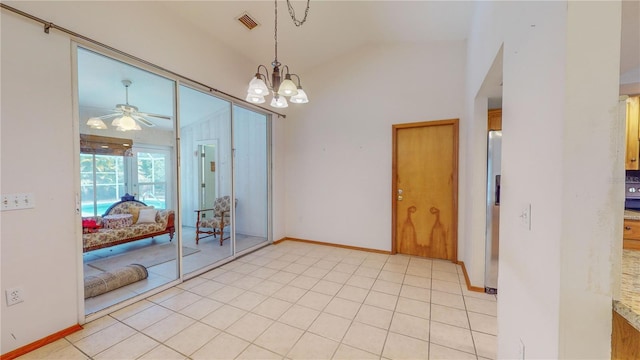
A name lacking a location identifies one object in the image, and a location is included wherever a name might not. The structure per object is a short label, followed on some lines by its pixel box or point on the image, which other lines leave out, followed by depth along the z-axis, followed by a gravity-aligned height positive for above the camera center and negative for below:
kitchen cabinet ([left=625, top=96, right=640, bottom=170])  2.28 +0.40
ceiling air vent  2.84 +1.95
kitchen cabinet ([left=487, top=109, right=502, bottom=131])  2.54 +0.62
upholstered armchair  3.96 -0.74
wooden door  3.36 -0.19
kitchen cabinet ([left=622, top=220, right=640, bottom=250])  1.77 -0.44
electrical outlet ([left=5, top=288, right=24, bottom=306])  1.61 -0.85
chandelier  1.99 +0.76
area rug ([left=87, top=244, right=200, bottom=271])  2.90 -1.17
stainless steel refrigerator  2.50 -0.39
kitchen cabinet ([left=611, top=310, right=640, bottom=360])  0.70 -0.51
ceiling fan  2.29 +0.63
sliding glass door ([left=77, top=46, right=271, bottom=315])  2.24 +0.02
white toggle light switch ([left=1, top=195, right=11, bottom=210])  1.58 -0.19
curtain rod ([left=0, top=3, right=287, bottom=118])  1.62 +1.14
